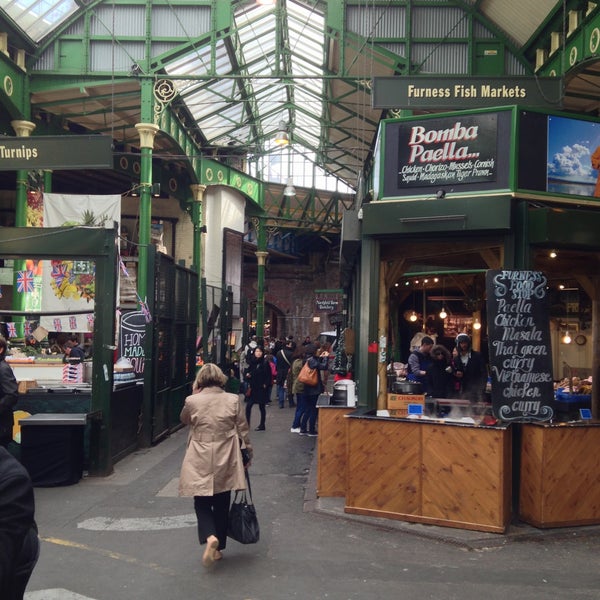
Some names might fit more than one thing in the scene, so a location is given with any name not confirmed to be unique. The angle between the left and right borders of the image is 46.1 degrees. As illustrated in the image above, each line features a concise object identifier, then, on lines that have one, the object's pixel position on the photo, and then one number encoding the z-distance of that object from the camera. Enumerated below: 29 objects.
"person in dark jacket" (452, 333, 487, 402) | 11.33
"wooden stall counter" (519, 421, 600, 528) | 6.90
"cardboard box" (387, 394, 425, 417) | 7.91
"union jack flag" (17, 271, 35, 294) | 17.78
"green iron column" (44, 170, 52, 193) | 19.29
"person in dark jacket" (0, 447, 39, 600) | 2.62
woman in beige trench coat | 5.75
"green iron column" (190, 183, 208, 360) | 26.08
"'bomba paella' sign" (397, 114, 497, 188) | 7.86
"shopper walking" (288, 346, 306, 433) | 13.30
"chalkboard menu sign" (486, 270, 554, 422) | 7.29
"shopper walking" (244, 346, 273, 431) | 13.85
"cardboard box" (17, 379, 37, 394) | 10.15
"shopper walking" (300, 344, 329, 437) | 13.20
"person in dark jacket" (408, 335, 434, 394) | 11.13
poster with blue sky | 7.84
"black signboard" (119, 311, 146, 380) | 13.66
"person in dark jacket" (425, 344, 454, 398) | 10.72
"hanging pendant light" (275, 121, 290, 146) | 20.17
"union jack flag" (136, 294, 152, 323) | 11.85
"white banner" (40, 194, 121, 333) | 16.59
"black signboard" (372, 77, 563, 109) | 8.55
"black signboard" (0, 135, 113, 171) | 9.62
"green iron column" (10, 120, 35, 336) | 17.66
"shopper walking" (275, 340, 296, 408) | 19.25
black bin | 8.84
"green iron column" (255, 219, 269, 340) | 33.72
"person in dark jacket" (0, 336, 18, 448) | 7.30
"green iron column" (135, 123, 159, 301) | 18.42
